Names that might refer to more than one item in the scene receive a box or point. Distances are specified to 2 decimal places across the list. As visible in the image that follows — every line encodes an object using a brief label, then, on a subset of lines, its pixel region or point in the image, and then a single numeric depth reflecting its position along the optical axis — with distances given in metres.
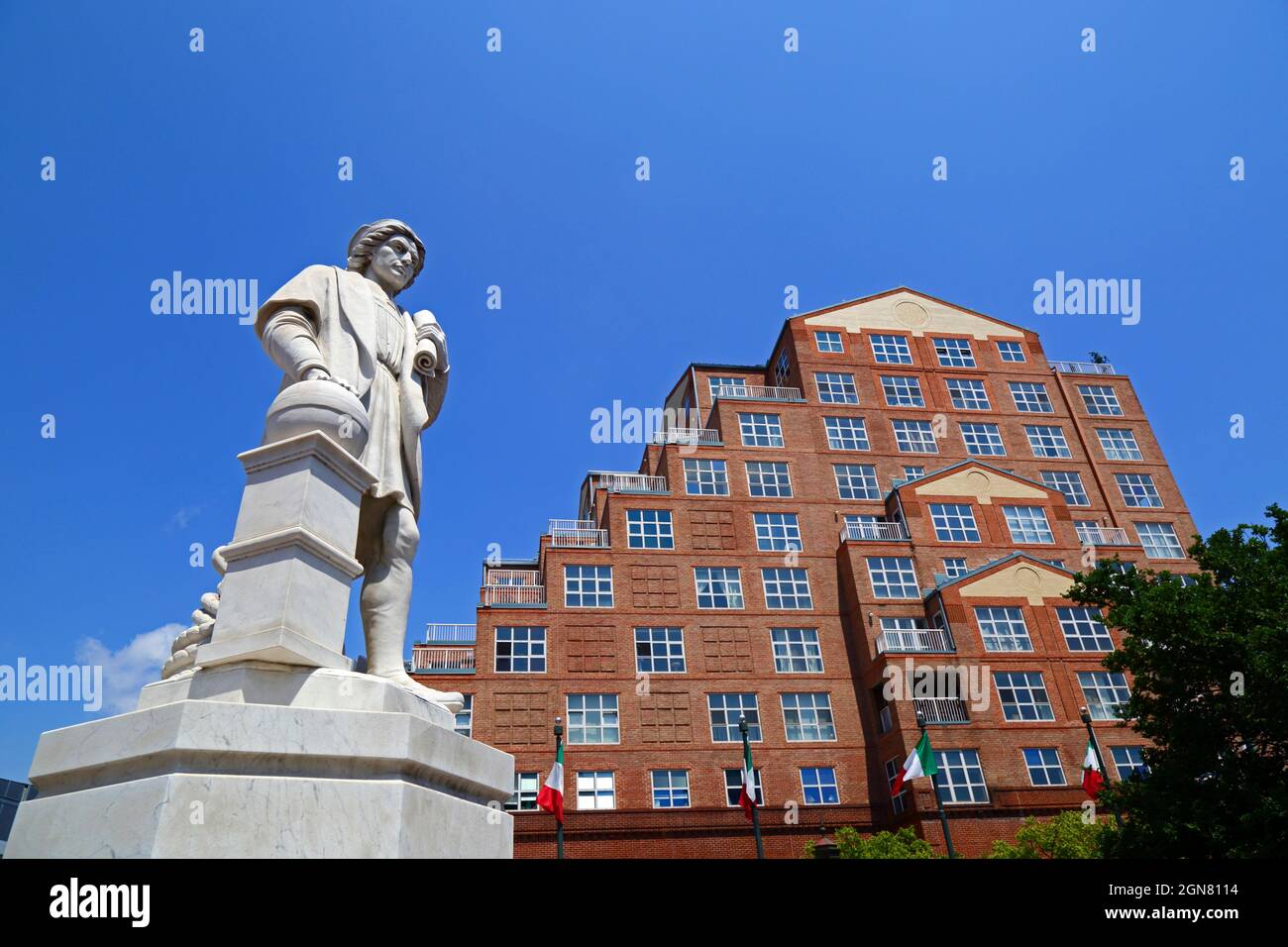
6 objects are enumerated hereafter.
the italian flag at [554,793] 25.03
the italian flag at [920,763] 26.78
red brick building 34.34
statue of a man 4.71
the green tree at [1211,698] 17.80
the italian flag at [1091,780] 25.76
